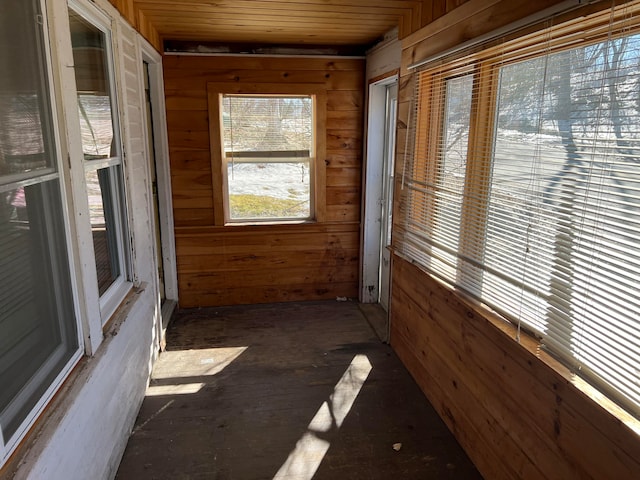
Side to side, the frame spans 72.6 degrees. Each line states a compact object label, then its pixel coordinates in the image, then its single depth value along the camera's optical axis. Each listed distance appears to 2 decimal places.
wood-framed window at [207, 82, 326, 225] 3.77
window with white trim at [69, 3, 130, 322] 1.90
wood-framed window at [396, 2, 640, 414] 1.29
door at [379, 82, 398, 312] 3.70
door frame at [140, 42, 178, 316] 3.50
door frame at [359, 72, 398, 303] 3.76
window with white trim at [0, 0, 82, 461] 1.26
